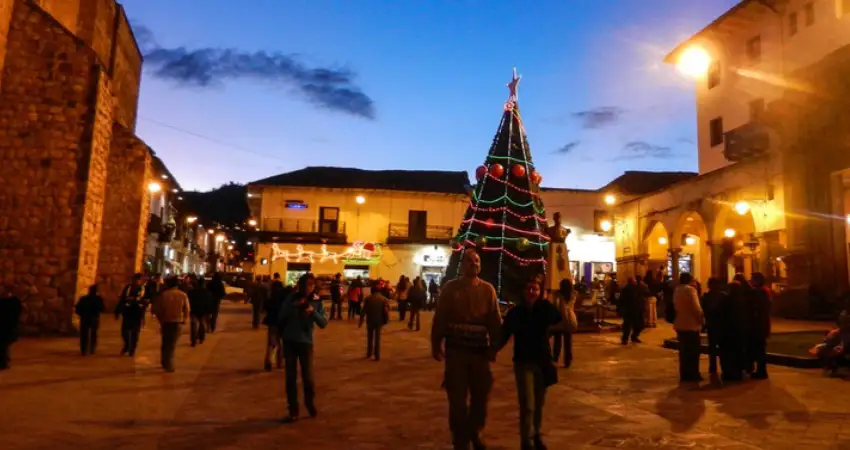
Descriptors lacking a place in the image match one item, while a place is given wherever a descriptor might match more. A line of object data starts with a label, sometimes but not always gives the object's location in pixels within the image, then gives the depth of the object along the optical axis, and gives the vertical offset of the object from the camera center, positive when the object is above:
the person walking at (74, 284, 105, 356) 11.32 -0.73
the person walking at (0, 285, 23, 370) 9.59 -0.73
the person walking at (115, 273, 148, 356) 11.48 -0.62
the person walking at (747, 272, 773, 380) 9.22 -0.43
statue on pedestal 16.61 +0.80
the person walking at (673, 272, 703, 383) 9.08 -0.40
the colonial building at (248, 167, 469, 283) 42.22 +3.90
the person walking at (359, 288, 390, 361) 11.60 -0.56
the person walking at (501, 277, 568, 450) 5.38 -0.59
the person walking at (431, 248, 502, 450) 5.06 -0.43
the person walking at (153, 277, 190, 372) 9.86 -0.60
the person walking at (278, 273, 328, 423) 6.67 -0.60
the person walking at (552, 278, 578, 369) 8.43 -0.29
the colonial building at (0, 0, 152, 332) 13.79 +2.48
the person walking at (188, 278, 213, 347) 13.31 -0.61
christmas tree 20.94 +2.44
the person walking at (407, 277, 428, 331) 18.11 -0.33
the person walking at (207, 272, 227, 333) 16.27 -0.28
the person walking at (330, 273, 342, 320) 21.45 -0.32
